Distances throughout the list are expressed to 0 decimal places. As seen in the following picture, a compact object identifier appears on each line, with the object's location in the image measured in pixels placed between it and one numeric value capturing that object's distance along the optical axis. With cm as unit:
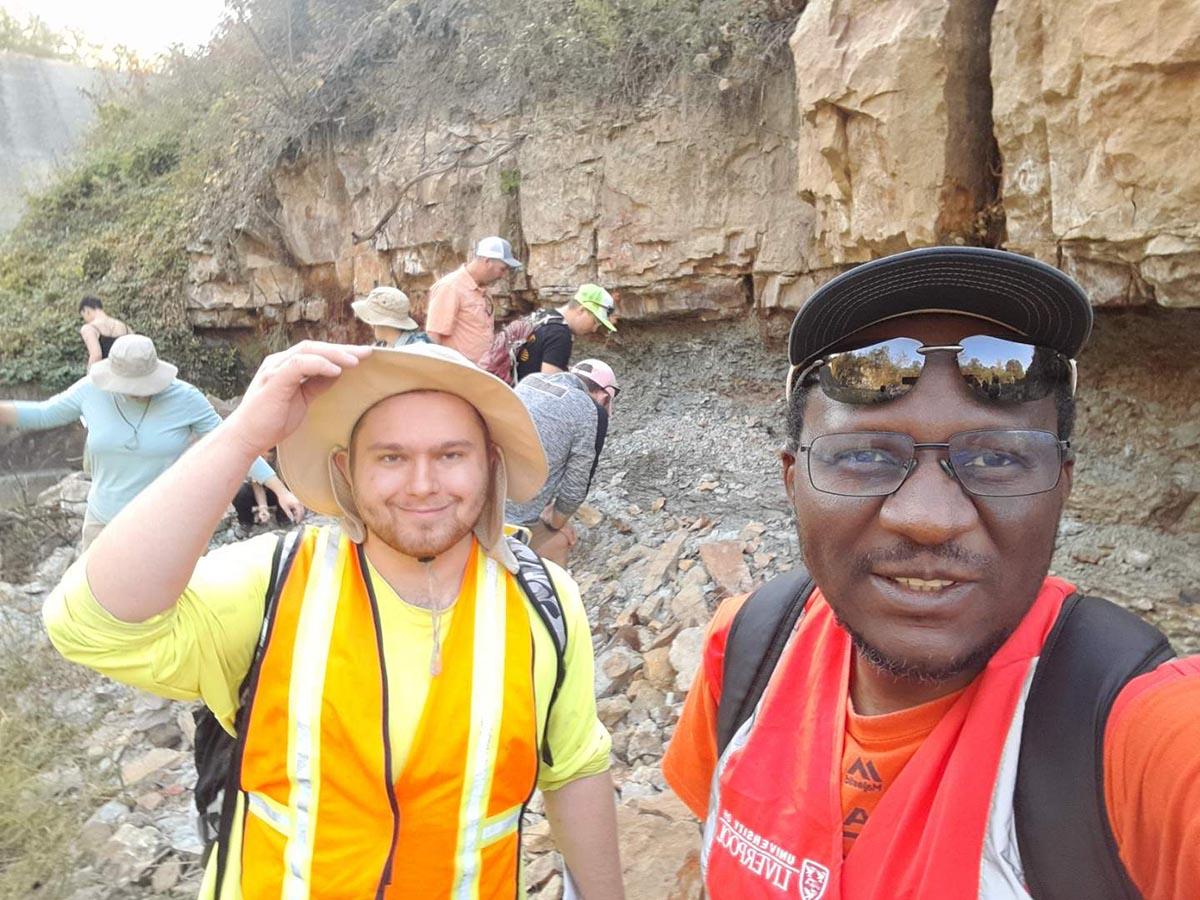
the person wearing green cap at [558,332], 515
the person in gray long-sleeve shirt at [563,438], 416
